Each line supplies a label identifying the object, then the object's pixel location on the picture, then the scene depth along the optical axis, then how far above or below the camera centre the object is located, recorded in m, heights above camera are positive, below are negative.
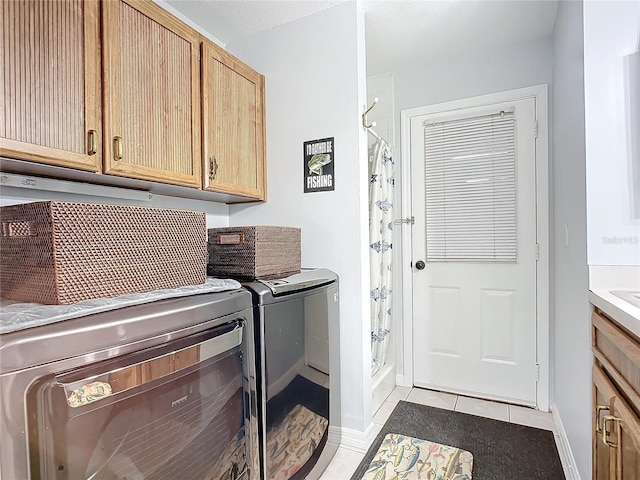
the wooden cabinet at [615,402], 0.93 -0.50
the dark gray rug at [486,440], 1.79 -1.17
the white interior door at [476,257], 2.48 -0.16
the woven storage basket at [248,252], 1.62 -0.06
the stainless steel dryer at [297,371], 1.40 -0.59
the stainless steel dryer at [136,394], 0.76 -0.39
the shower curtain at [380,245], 2.43 -0.05
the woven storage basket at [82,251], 0.95 -0.03
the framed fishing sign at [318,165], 2.02 +0.42
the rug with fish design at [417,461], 1.76 -1.16
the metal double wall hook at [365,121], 2.01 +0.65
